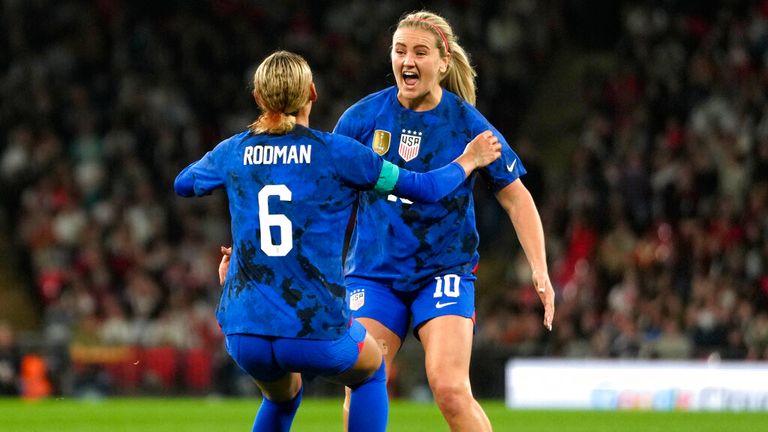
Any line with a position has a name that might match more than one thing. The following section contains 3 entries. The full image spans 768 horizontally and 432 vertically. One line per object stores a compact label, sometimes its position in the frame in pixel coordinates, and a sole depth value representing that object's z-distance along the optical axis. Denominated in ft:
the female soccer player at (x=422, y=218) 44.32
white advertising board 99.76
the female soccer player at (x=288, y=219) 38.27
